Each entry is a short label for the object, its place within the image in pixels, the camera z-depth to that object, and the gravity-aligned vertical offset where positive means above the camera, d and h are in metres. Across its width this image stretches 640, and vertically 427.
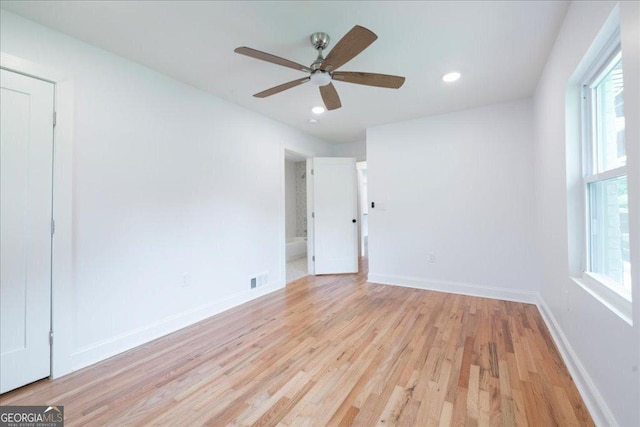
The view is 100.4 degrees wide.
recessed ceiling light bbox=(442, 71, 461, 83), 2.58 +1.38
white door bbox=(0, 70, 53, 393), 1.71 -0.05
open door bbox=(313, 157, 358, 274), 4.67 +0.07
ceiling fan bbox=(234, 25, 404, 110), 1.57 +1.03
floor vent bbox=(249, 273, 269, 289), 3.48 -0.84
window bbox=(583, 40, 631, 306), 1.43 +0.22
